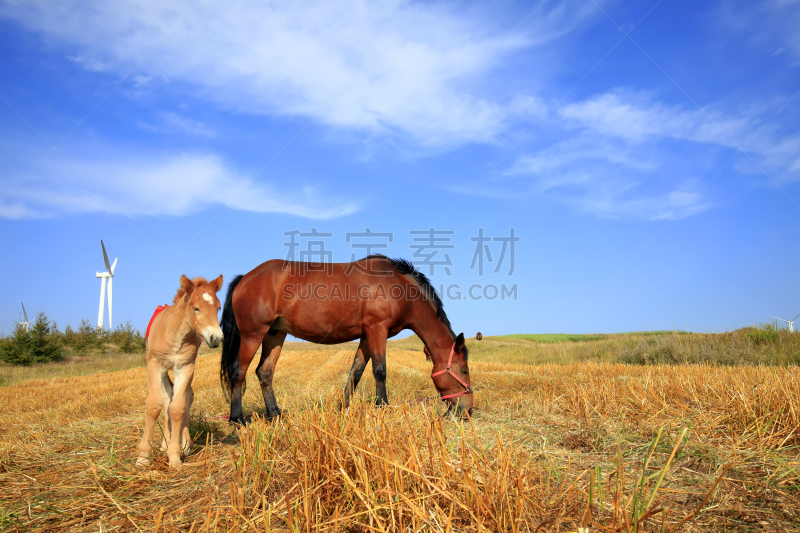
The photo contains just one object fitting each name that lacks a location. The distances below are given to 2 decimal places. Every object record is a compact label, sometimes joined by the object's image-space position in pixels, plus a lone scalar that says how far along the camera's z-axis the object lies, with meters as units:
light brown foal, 4.21
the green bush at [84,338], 30.22
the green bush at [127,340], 32.34
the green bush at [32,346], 23.83
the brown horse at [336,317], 6.73
